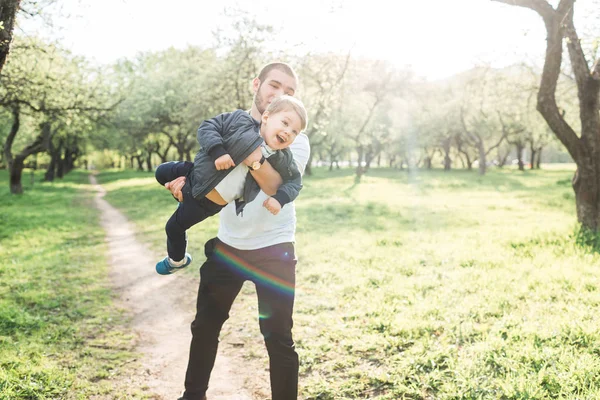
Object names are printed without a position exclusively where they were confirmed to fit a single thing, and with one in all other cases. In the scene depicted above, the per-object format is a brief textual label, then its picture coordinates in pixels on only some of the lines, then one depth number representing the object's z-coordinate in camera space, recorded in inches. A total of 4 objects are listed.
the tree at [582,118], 367.2
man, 114.2
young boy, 105.6
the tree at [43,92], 531.3
